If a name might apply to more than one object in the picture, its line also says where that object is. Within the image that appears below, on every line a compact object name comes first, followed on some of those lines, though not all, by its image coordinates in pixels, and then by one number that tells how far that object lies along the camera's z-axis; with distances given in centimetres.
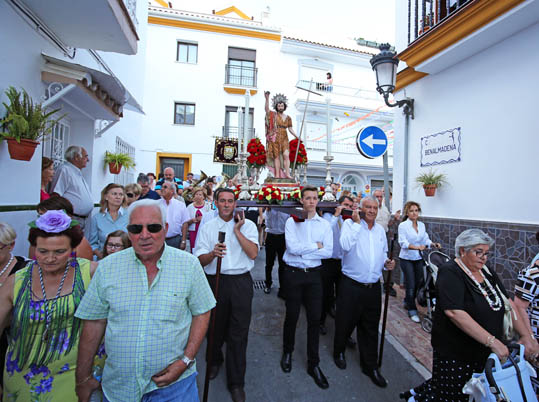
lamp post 541
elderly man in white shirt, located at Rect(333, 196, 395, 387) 314
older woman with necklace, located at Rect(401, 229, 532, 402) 214
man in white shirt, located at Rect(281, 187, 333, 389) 312
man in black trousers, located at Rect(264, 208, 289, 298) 538
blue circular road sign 459
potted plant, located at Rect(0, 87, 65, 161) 289
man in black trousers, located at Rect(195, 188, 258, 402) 281
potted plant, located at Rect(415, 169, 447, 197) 534
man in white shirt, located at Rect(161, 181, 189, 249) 499
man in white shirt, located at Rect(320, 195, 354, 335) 429
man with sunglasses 158
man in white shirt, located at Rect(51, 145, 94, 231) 369
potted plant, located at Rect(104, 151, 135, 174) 636
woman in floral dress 165
